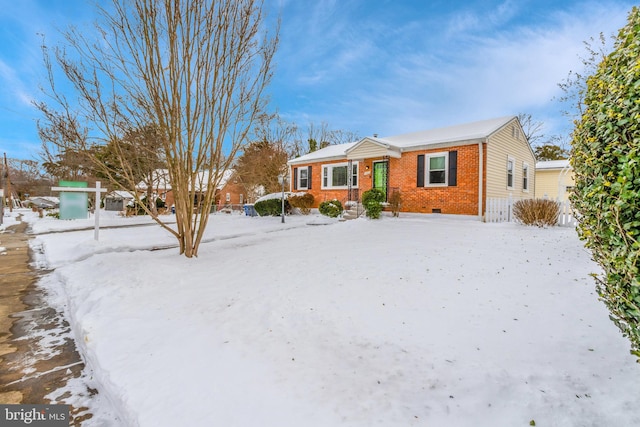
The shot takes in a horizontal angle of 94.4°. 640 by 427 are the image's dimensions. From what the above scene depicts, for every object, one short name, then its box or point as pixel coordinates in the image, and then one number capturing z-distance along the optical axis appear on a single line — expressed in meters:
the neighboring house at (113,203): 27.69
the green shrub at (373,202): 11.96
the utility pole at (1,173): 31.31
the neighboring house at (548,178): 20.16
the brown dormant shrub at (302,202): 16.50
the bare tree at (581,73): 12.81
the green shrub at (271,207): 16.27
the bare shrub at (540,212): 8.85
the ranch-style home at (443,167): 11.78
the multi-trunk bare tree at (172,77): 5.45
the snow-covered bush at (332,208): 14.26
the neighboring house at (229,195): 31.15
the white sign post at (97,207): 8.74
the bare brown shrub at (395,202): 13.24
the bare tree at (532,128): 29.10
